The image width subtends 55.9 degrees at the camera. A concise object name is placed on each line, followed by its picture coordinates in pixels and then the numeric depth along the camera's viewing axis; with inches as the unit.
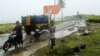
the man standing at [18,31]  271.4
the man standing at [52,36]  247.5
